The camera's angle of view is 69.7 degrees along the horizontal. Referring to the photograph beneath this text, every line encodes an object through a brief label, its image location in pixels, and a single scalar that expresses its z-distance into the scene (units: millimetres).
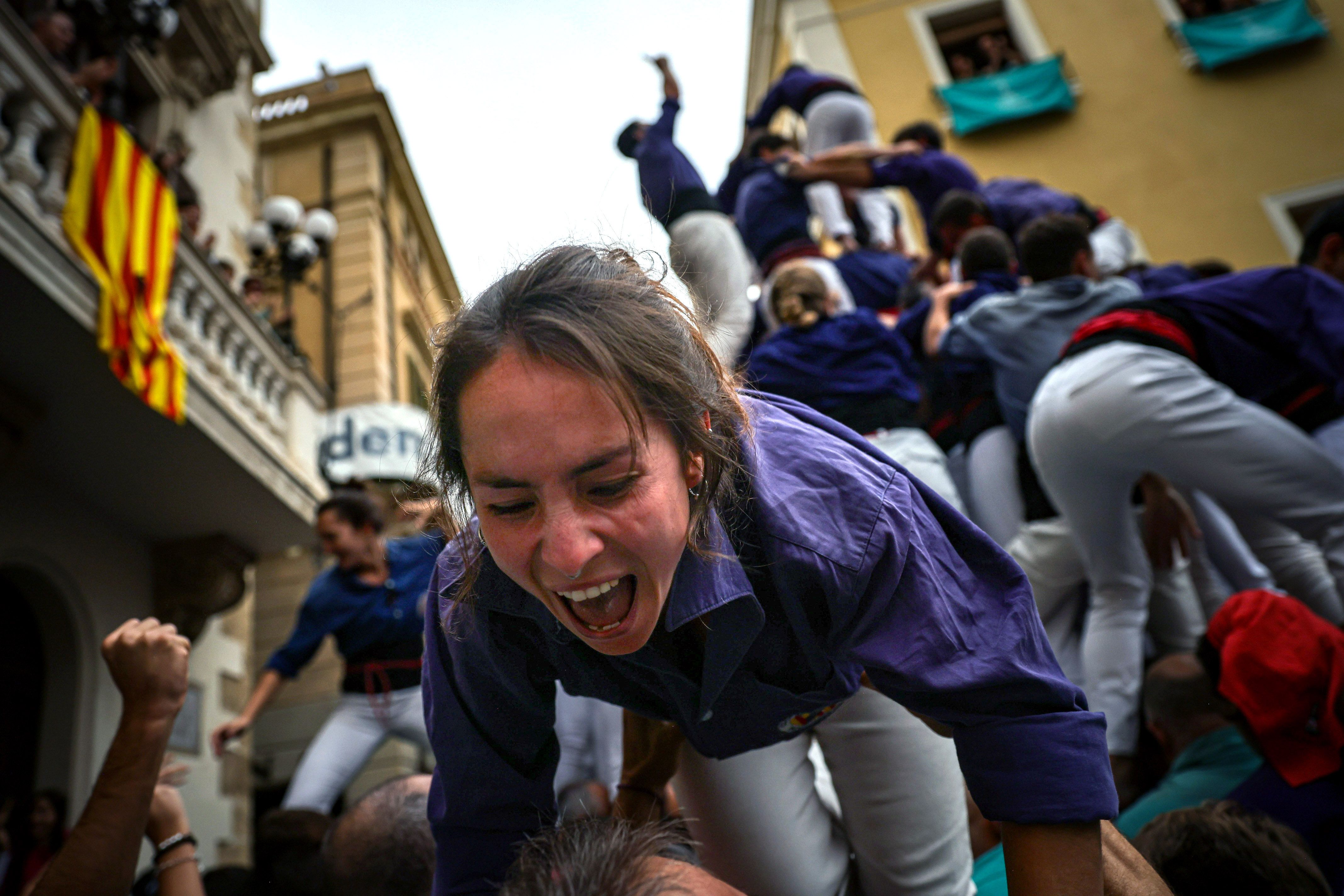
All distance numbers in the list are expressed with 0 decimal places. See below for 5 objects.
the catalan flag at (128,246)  4883
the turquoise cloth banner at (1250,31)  10367
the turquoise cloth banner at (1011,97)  10898
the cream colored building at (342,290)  11422
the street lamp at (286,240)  8633
